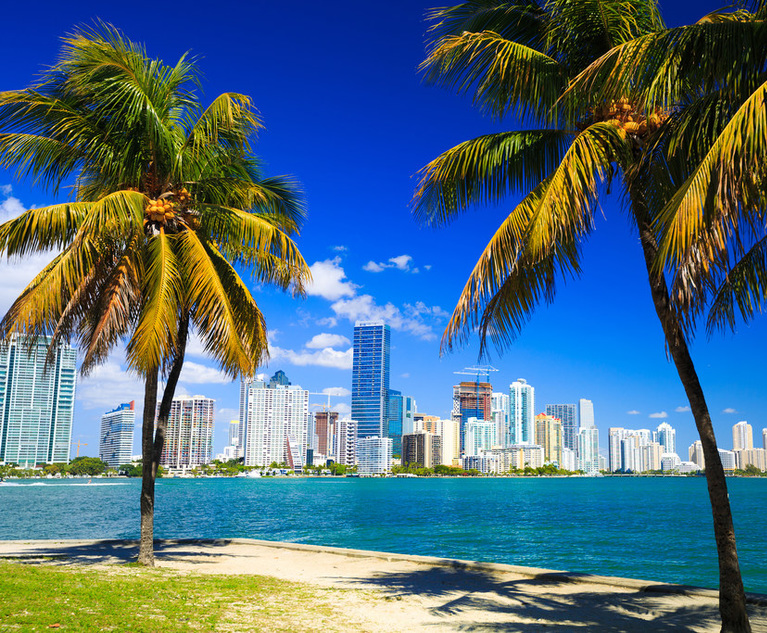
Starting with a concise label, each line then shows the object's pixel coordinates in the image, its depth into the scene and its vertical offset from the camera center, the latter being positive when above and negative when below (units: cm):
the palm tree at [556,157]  669 +318
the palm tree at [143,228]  1009 +320
